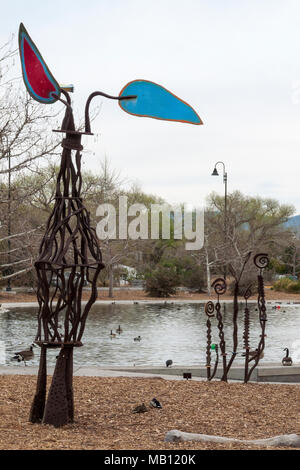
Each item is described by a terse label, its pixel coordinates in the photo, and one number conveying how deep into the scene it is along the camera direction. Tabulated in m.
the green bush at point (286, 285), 41.87
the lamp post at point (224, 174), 36.89
